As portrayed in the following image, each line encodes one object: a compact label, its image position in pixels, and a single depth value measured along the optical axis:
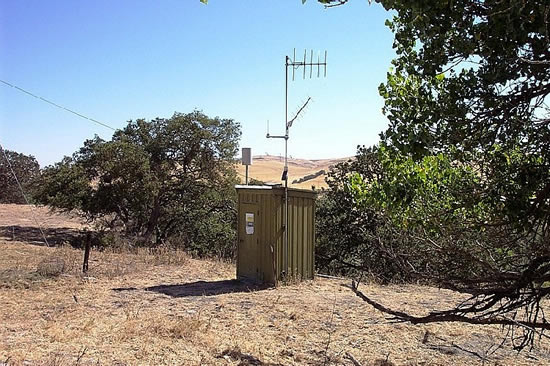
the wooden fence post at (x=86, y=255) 10.98
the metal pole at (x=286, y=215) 10.77
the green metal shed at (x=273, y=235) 10.85
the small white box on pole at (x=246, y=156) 13.05
